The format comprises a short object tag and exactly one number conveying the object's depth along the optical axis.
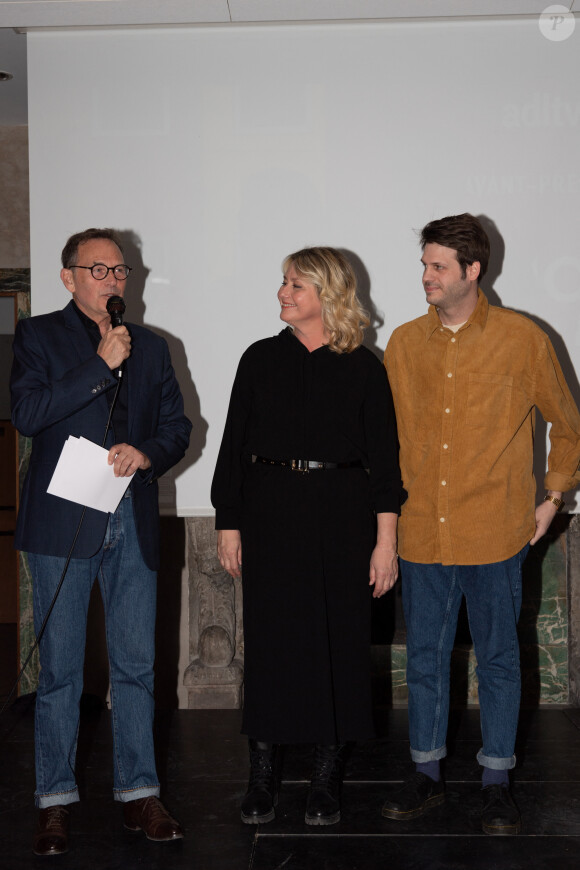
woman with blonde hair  2.61
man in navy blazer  2.47
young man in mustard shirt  2.64
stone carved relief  3.92
